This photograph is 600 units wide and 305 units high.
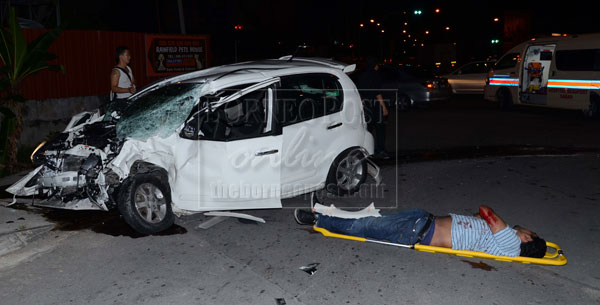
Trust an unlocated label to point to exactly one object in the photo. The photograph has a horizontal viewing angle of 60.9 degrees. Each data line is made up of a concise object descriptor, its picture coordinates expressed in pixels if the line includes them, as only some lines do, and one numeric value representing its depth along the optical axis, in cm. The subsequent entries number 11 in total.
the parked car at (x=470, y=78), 1945
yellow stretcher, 440
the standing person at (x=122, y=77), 841
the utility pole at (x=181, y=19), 1636
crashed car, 521
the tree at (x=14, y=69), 809
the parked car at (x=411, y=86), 1567
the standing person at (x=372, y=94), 870
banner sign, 1326
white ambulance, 1340
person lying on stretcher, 440
